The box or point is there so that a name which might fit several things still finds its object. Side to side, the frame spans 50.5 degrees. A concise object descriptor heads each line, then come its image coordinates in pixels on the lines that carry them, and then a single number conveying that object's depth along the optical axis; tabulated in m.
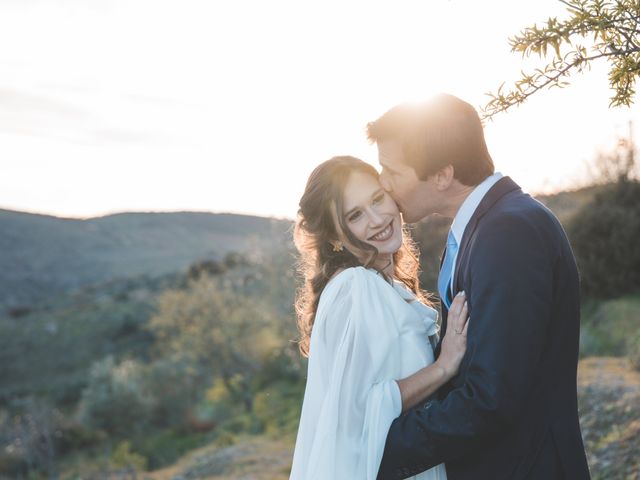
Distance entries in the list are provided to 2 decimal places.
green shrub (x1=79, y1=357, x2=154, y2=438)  23.72
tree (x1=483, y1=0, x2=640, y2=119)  2.13
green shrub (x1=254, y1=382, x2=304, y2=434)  17.20
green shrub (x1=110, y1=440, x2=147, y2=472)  16.30
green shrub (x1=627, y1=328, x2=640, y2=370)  9.10
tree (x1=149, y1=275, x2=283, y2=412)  24.72
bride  2.44
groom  2.07
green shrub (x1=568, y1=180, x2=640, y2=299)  14.58
